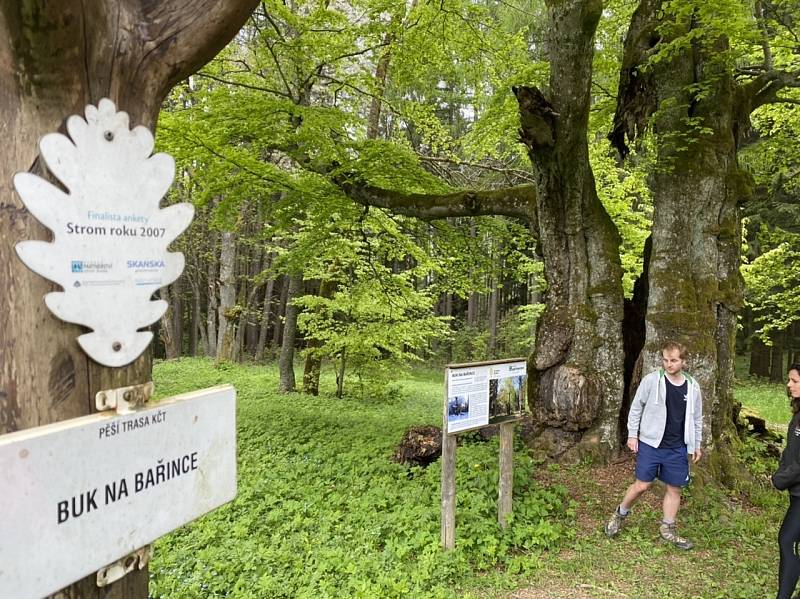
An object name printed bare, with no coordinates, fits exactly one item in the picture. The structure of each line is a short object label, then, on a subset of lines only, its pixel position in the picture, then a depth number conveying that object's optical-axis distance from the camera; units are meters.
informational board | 4.47
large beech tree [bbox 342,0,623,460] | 6.06
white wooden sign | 1.12
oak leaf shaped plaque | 1.25
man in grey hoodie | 4.55
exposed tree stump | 6.48
